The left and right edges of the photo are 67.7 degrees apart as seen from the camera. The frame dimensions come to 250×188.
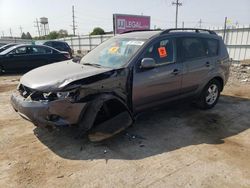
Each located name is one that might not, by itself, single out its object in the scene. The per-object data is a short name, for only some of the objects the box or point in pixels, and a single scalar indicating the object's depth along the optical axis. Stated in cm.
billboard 1641
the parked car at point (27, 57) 842
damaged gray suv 272
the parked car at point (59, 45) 1286
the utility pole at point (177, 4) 3446
